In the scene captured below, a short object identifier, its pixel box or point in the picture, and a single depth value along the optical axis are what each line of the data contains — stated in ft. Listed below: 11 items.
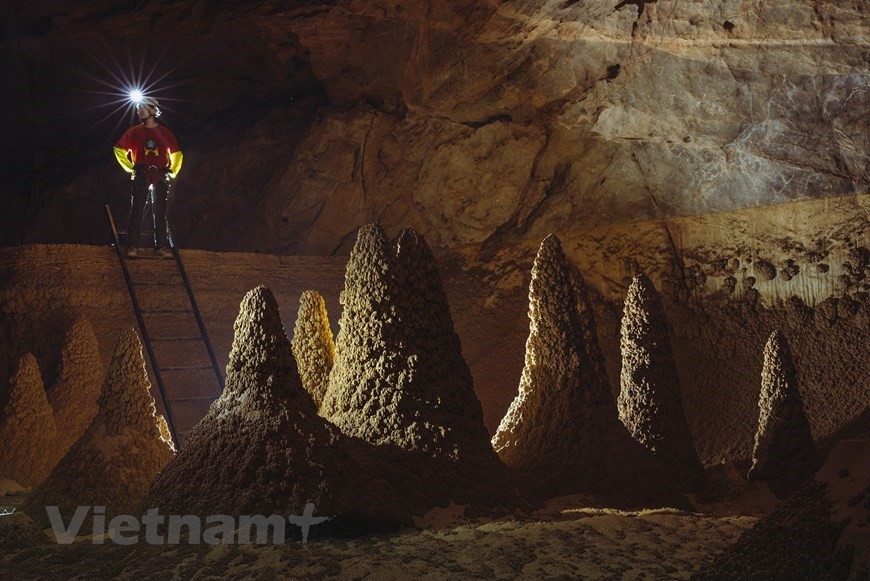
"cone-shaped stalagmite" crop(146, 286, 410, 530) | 17.98
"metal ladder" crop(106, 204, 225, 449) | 26.63
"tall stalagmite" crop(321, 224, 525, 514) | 20.38
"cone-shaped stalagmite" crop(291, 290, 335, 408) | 26.02
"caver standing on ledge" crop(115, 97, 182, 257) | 34.83
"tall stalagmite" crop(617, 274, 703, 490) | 27.76
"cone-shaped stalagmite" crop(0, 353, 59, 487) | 28.86
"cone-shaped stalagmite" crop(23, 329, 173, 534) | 22.80
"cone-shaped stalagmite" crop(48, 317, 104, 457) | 30.78
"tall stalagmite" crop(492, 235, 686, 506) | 23.93
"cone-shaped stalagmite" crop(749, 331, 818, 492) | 27.17
